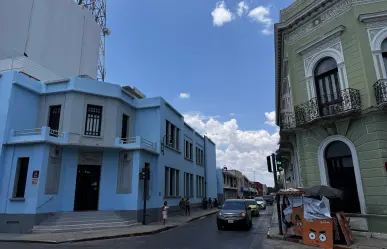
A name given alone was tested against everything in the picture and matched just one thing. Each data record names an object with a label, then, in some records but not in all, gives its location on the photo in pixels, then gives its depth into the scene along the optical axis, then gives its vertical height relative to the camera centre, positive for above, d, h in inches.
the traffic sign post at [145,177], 682.2 +36.7
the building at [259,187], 4188.5 +53.7
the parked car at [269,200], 1976.6 -68.2
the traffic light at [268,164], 520.1 +49.1
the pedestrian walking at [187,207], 943.0 -52.7
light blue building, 606.2 +104.7
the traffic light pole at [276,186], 483.1 +6.9
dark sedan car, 585.6 -53.4
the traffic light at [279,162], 515.2 +51.0
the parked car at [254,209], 940.6 -61.2
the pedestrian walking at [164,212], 701.3 -50.8
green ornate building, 434.3 +155.4
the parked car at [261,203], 1360.1 -61.5
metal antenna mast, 1493.6 +964.8
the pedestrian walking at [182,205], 953.9 -45.7
